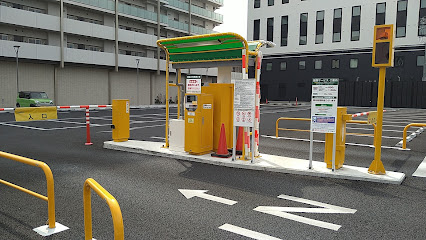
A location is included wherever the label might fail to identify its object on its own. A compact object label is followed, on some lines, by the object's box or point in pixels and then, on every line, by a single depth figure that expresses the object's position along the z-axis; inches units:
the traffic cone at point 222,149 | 331.0
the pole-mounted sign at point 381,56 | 252.2
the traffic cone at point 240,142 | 340.8
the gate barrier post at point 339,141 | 279.7
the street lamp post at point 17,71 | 1093.0
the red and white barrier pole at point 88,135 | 430.6
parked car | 1008.2
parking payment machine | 328.2
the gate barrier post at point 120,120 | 405.7
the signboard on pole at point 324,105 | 267.0
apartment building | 1185.4
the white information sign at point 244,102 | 301.5
